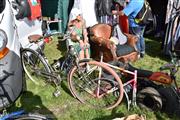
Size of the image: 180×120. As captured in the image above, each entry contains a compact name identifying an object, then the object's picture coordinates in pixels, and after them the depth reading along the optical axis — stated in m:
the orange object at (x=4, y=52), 3.08
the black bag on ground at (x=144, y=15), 4.45
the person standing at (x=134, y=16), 4.39
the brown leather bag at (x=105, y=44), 4.26
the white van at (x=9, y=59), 3.08
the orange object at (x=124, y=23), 4.64
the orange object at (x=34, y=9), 4.14
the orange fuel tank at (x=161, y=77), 3.02
